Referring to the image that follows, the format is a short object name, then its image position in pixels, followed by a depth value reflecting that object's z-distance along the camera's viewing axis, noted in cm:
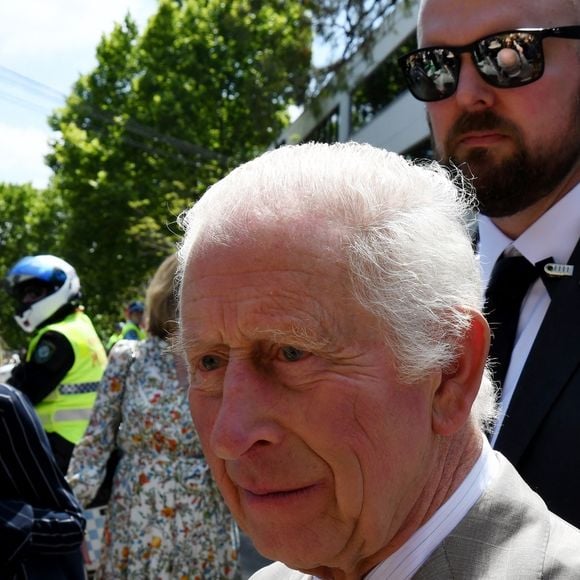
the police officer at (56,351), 615
